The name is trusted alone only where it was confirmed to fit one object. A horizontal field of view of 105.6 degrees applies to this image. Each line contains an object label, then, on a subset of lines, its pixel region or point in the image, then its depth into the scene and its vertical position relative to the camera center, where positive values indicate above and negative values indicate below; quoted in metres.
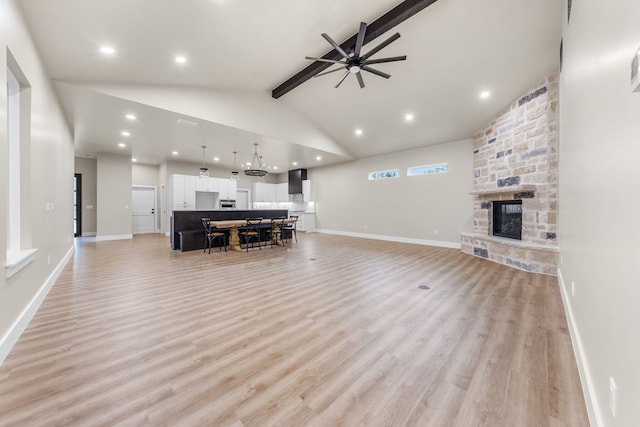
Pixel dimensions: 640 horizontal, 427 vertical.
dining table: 6.14 -0.55
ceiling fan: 3.05 +2.14
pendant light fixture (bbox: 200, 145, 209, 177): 7.24 +1.21
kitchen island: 6.15 -0.40
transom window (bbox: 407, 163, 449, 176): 6.83 +1.22
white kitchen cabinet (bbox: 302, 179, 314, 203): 10.52 +0.88
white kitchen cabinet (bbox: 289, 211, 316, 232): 10.35 -0.44
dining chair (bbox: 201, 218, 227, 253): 6.05 -0.59
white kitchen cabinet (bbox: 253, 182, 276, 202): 11.24 +0.90
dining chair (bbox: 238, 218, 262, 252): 6.41 -0.54
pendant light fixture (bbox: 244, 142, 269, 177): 7.04 +1.18
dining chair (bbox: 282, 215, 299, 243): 7.39 -0.57
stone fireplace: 4.18 +0.67
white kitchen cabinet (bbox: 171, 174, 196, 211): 8.43 +0.70
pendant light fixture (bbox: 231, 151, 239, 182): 7.95 +1.85
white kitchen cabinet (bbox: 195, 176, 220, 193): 9.00 +1.01
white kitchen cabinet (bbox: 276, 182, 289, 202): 11.55 +0.92
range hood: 10.70 +1.42
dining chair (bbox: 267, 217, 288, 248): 6.75 -0.49
